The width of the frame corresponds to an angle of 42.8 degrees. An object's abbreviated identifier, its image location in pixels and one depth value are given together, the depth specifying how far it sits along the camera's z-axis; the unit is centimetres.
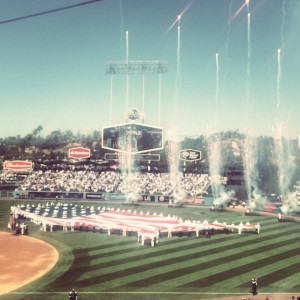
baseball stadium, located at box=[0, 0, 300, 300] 2255
